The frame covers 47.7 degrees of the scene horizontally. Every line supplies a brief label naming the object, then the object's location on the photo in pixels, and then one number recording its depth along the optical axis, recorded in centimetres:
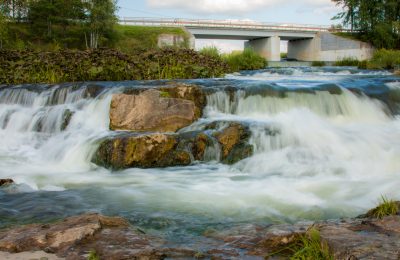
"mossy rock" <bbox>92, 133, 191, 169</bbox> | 979
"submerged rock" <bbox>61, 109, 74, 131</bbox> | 1259
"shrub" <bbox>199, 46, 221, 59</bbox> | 2377
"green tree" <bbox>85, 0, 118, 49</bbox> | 4062
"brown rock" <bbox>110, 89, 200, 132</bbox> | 1140
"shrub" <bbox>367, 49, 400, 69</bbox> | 2968
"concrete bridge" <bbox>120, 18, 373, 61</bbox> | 5347
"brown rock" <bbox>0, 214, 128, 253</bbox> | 428
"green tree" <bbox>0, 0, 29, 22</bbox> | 4306
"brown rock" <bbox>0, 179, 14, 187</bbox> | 804
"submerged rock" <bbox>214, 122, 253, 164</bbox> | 988
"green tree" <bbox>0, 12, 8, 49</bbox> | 3038
